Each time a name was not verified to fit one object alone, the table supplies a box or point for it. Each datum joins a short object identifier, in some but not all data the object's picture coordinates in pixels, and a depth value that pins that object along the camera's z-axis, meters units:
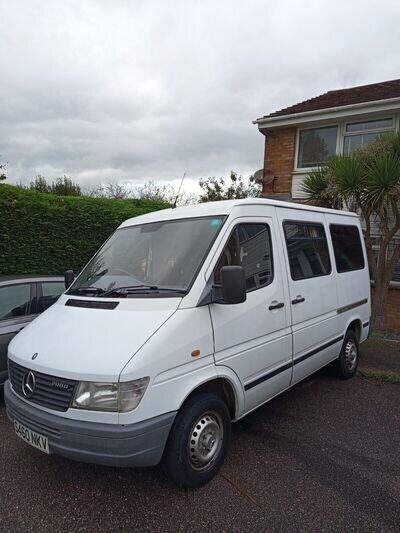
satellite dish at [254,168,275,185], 11.00
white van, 2.28
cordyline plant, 6.96
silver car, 4.15
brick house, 9.15
